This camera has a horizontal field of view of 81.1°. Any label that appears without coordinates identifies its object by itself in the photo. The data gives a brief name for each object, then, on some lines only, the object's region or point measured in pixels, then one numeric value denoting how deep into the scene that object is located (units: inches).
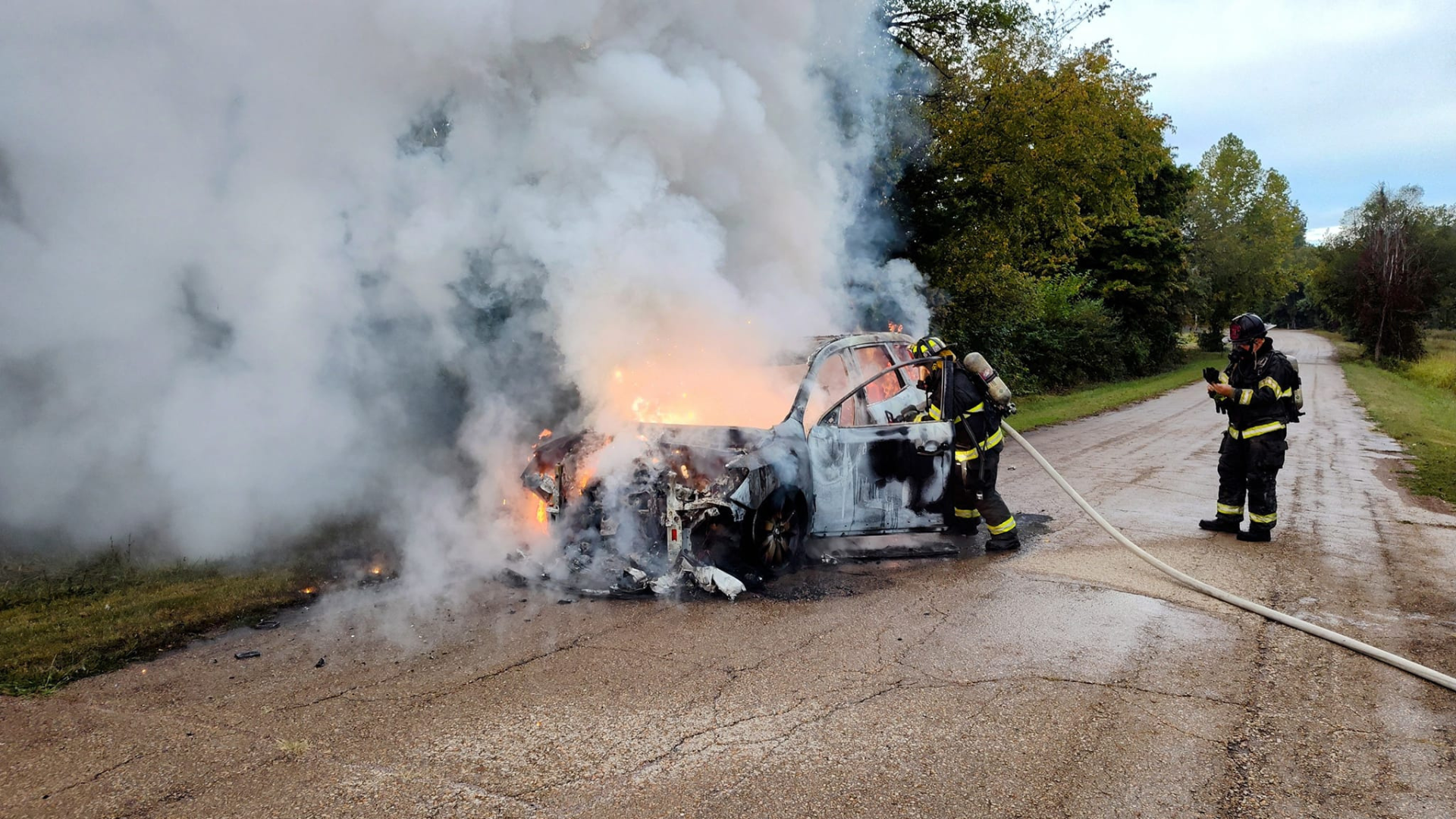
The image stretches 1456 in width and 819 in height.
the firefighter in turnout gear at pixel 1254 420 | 275.6
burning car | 227.8
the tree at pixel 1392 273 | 1622.8
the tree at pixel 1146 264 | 1249.4
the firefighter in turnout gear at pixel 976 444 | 265.7
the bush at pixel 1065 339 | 950.4
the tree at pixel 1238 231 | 1882.4
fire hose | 168.9
